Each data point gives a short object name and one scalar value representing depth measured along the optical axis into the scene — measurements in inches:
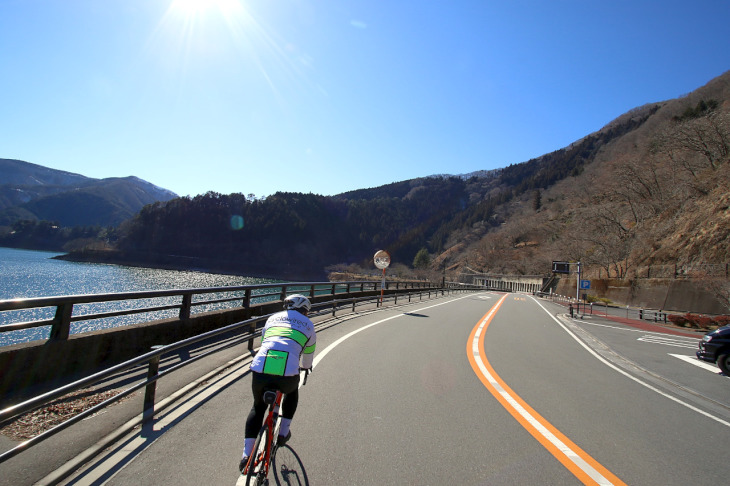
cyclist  117.6
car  332.2
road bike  105.0
